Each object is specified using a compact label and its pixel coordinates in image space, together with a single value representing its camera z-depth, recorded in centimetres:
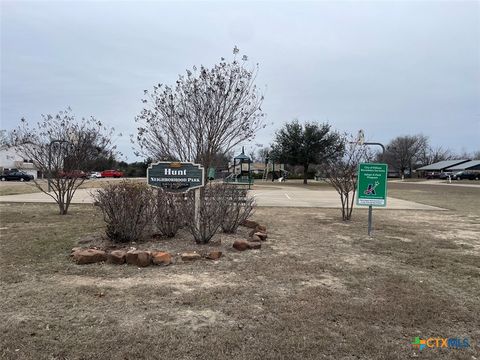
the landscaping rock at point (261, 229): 831
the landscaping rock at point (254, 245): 666
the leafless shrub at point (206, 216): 675
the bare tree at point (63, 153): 1207
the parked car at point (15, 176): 4778
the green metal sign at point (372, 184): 867
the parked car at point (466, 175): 6938
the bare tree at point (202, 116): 947
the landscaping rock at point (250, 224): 886
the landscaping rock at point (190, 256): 577
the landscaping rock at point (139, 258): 544
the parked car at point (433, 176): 8402
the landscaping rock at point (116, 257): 552
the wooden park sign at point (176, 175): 710
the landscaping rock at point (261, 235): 744
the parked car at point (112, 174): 6444
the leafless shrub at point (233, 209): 763
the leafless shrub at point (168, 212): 705
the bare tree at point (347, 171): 1141
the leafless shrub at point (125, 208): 662
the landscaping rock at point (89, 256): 553
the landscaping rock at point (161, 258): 551
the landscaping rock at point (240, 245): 652
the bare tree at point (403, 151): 9588
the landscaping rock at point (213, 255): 591
